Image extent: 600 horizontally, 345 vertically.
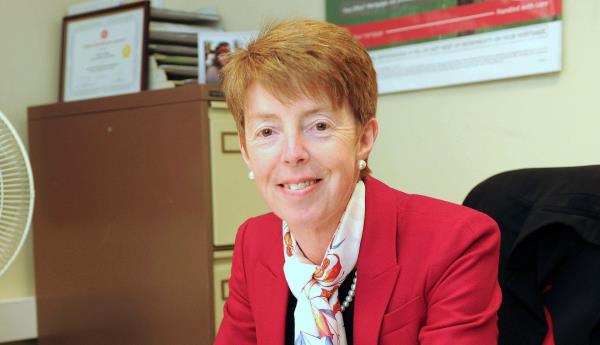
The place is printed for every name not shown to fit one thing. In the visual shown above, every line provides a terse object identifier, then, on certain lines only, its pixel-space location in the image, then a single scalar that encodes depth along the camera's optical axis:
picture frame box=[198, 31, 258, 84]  2.33
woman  1.18
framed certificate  2.52
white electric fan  2.07
